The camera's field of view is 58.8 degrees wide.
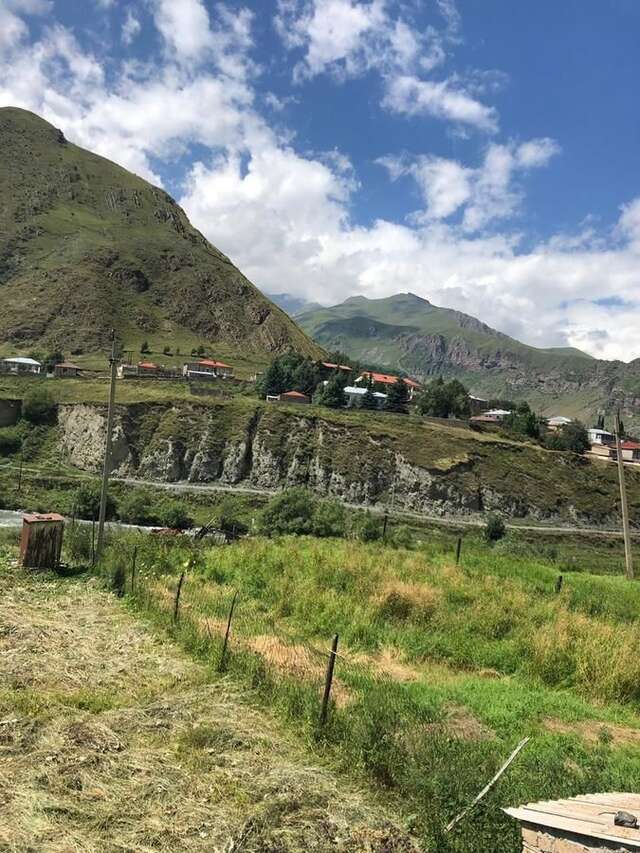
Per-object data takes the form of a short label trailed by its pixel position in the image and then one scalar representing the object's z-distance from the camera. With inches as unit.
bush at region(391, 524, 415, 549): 875.1
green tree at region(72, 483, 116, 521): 1939.0
